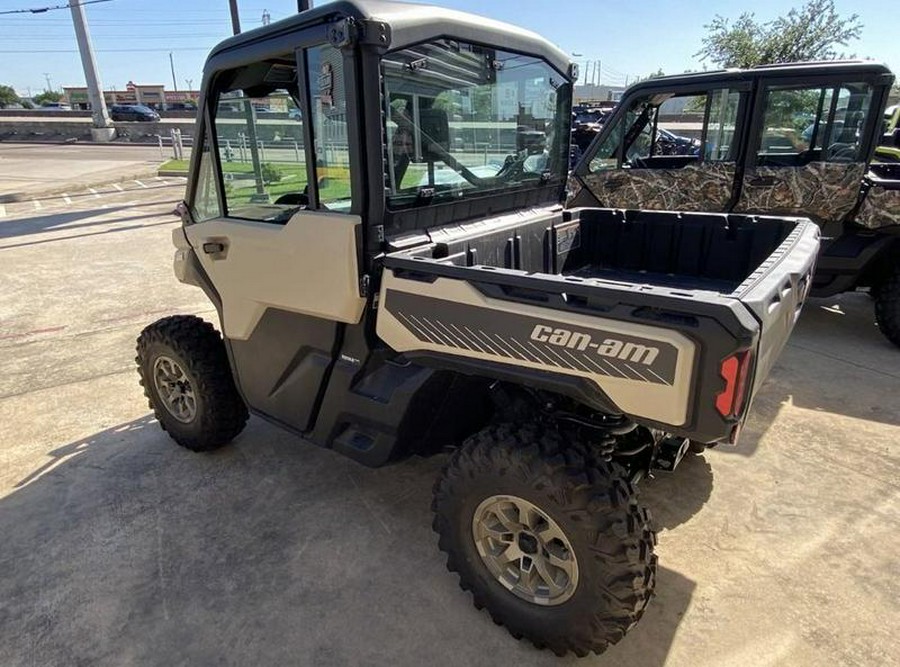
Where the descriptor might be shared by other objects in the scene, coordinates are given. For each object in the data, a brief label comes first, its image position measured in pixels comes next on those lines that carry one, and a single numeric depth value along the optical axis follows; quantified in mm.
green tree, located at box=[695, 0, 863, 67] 19891
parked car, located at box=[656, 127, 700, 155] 7485
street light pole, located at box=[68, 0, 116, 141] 22781
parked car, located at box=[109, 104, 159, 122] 38531
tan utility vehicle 1902
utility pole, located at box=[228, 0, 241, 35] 12734
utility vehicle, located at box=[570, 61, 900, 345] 5039
